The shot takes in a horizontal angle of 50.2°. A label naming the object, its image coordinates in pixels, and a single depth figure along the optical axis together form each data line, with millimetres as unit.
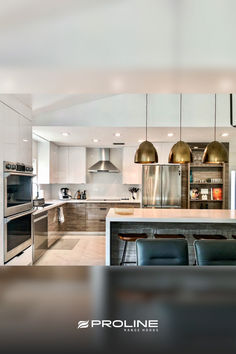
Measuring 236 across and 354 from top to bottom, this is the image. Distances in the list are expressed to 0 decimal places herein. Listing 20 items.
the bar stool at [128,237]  3284
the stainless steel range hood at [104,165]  6484
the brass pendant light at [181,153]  3230
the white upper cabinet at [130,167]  6234
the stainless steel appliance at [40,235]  4004
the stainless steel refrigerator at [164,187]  5934
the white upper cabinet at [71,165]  6383
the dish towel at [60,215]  5559
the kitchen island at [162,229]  3676
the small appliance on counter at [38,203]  4442
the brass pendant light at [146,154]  3201
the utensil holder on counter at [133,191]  6578
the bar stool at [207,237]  3355
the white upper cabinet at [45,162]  5745
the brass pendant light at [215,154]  3152
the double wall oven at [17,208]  2818
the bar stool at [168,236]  3419
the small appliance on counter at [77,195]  6678
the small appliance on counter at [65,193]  6480
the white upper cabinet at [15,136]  2863
